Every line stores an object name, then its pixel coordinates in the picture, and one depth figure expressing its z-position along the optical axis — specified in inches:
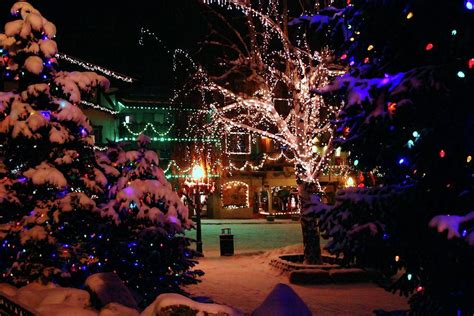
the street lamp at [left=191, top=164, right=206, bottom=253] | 890.7
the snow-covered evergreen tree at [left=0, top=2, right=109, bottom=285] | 371.2
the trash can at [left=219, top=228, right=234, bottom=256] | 844.6
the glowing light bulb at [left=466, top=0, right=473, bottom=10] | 229.8
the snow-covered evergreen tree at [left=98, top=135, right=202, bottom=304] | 410.6
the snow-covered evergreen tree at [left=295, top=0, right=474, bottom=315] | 231.1
